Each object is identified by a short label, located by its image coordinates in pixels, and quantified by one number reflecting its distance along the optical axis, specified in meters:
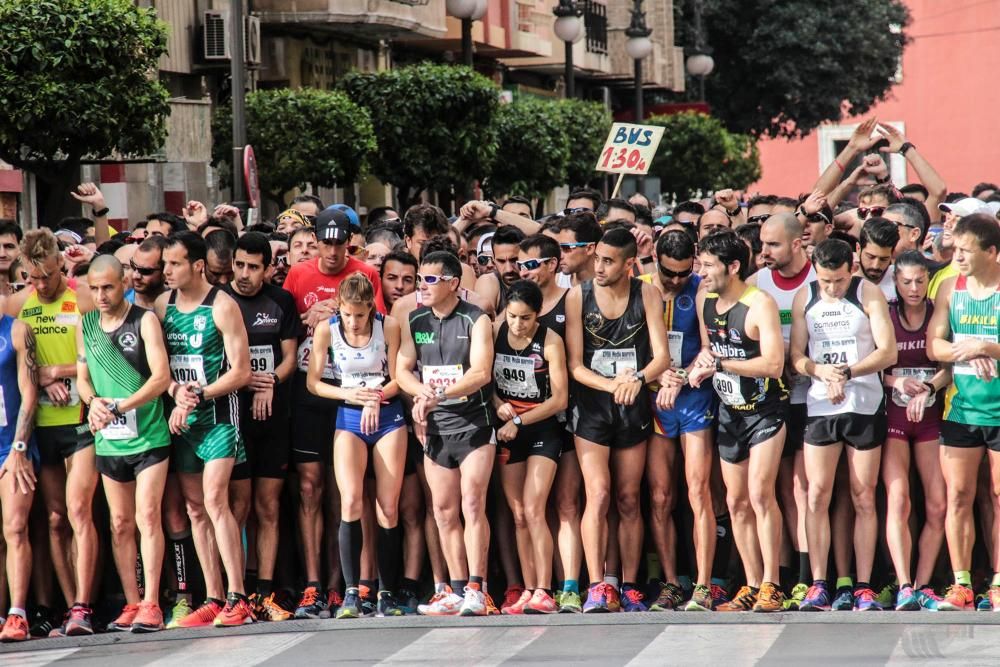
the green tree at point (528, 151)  61.78
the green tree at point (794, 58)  98.56
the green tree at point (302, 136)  47.41
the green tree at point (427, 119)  53.87
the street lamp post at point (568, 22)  62.69
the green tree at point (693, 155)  81.31
